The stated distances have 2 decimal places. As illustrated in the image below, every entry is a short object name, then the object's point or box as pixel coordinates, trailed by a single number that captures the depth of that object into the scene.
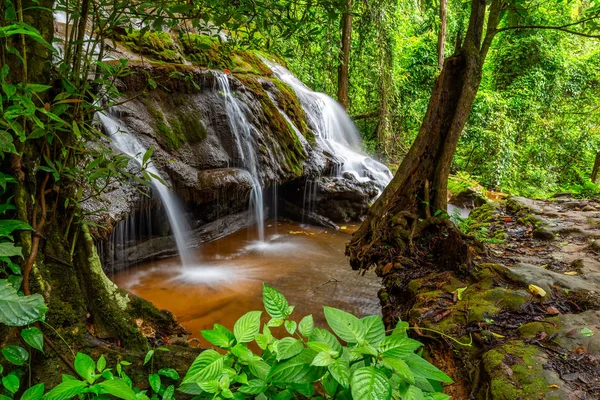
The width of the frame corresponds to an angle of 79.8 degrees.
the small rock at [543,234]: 4.11
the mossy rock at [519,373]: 1.78
